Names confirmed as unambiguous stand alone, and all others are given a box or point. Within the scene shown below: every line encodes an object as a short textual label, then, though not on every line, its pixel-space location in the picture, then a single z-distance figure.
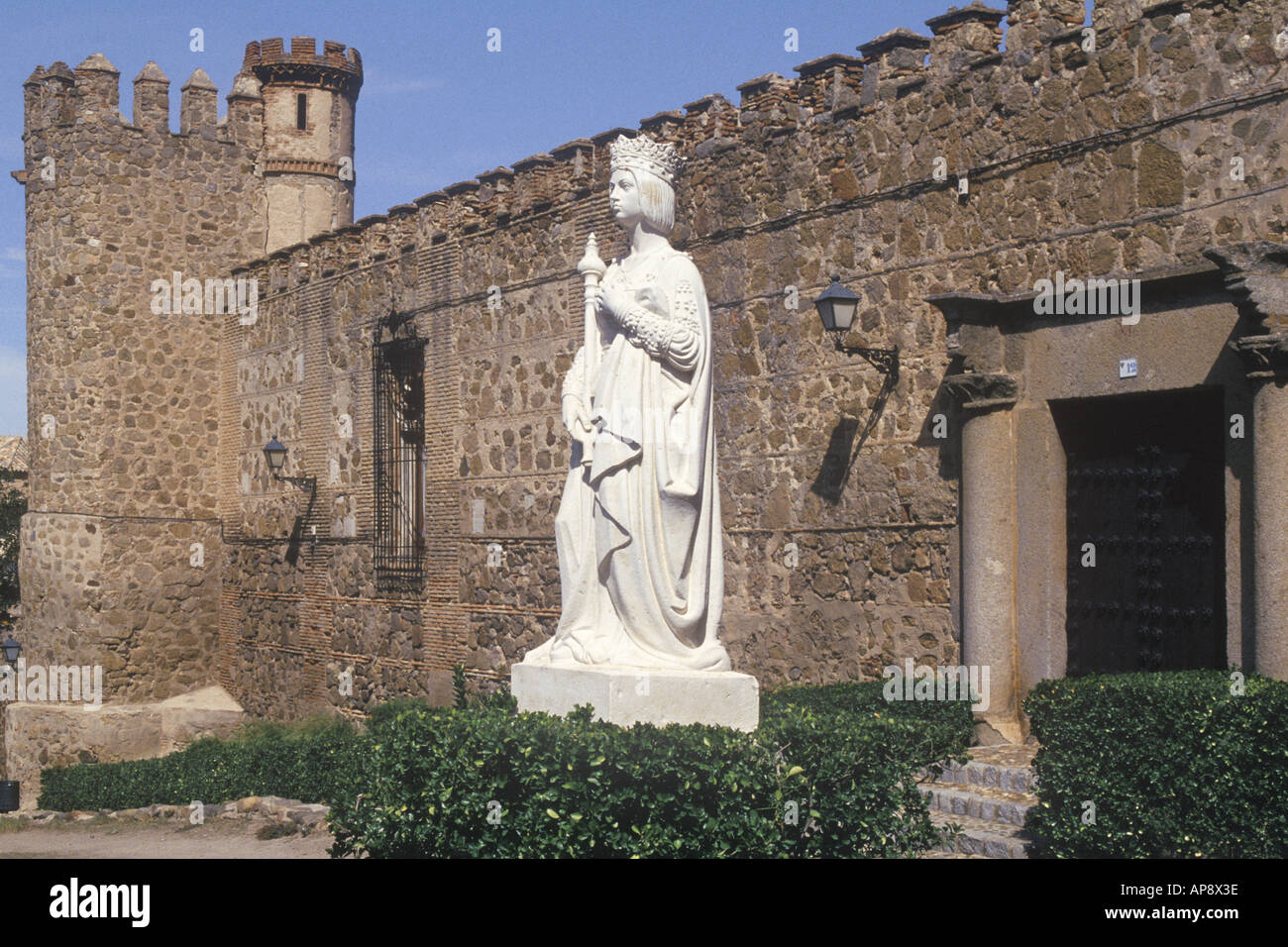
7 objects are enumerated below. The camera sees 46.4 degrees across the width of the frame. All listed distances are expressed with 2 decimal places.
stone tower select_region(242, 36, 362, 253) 21.34
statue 6.59
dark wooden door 9.20
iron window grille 17.61
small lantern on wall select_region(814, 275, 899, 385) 10.80
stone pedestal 6.34
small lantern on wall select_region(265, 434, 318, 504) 18.86
